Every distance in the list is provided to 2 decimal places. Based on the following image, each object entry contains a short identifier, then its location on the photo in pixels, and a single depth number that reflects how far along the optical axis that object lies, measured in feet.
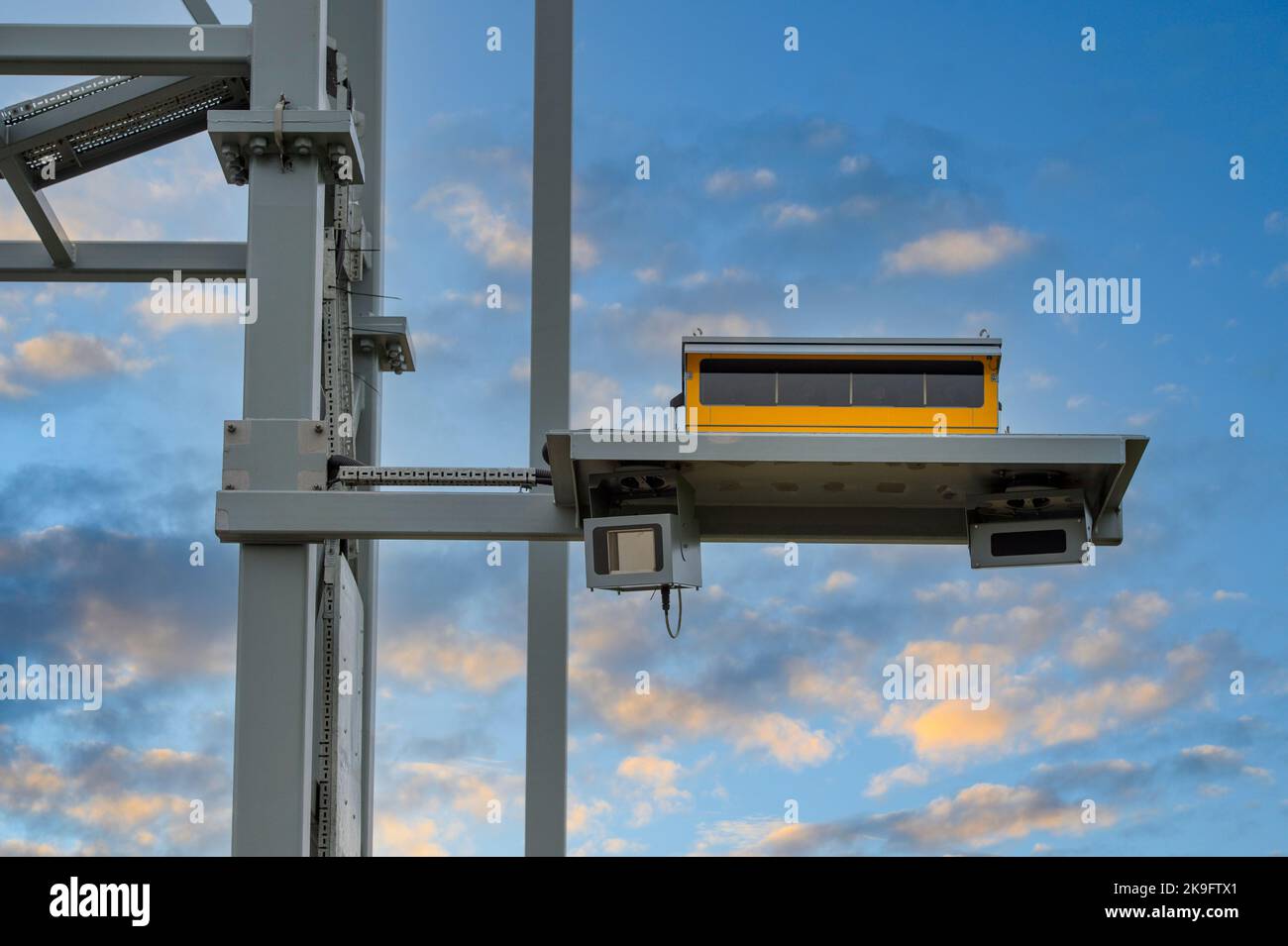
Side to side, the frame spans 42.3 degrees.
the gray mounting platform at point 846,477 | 46.14
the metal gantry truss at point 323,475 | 46.39
